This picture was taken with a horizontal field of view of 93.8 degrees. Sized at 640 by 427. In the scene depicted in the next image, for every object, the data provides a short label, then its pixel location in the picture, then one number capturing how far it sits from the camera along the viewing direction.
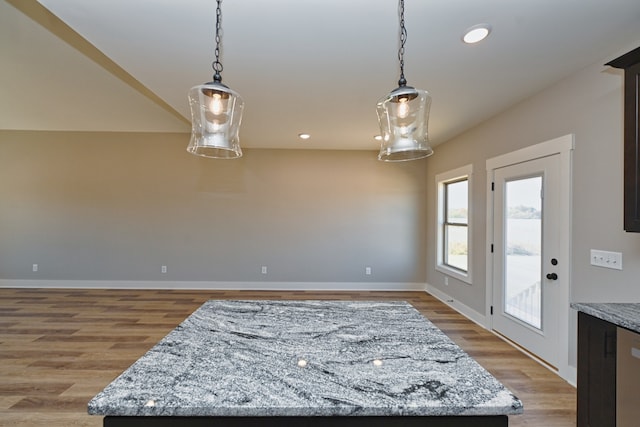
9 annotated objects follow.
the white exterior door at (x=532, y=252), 2.59
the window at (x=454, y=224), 4.25
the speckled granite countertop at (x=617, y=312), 1.41
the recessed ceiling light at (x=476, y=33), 1.90
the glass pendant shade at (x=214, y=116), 1.37
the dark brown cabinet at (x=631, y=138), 1.70
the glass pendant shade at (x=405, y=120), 1.38
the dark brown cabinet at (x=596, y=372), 1.46
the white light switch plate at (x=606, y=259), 2.12
